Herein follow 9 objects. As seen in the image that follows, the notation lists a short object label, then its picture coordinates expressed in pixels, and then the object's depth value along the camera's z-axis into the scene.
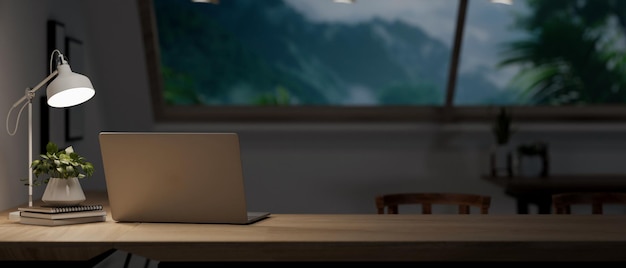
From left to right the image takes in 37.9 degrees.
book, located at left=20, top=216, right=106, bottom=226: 3.10
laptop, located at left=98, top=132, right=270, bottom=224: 3.01
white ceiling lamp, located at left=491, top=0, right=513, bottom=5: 5.41
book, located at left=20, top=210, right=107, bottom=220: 3.11
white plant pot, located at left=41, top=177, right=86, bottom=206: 3.22
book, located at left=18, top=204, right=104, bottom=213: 3.13
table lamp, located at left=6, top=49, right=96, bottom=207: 3.25
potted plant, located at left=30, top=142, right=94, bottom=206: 3.22
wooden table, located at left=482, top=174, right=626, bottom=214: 5.45
